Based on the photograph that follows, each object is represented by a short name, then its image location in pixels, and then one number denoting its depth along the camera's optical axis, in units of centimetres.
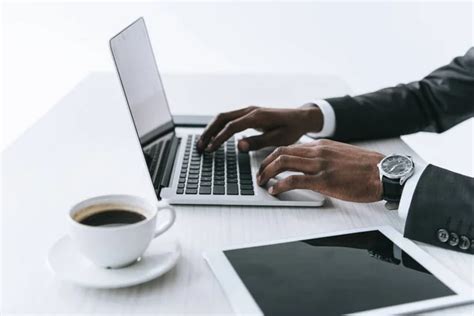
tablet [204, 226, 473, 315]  80
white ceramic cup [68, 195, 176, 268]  82
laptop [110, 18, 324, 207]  113
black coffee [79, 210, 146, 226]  87
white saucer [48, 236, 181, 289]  83
